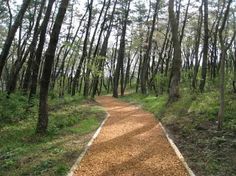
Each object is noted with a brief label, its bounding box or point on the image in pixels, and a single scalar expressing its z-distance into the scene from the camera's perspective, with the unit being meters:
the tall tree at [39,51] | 9.72
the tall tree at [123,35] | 22.13
